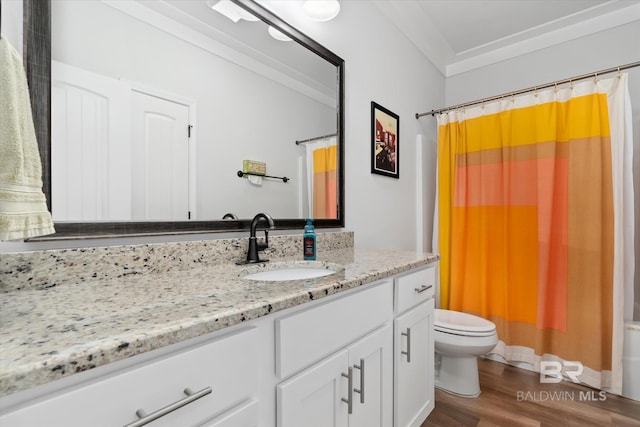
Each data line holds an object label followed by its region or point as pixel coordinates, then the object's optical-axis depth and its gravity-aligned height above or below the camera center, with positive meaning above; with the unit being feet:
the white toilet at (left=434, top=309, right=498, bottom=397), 5.80 -2.67
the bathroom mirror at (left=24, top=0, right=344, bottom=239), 2.81 +1.28
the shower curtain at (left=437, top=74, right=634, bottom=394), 6.11 -0.23
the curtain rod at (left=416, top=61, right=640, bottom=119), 5.92 +2.72
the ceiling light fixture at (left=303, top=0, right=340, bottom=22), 5.14 +3.42
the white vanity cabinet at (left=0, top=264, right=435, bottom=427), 1.45 -1.14
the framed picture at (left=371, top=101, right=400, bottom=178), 6.66 +1.57
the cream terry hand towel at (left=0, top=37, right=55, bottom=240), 1.82 +0.28
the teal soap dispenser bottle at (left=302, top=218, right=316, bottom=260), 4.39 -0.51
